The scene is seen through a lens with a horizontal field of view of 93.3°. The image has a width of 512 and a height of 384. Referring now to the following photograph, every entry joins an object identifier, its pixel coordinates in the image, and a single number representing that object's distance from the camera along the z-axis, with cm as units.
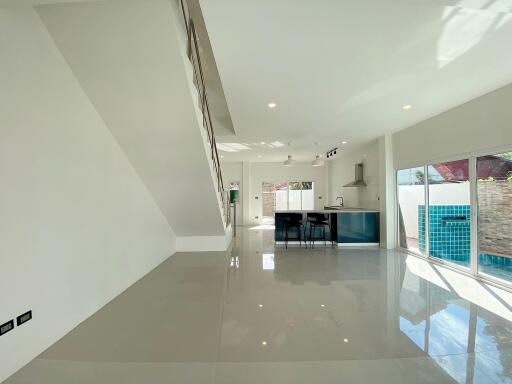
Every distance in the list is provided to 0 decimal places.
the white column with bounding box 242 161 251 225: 1112
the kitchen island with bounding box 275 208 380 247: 661
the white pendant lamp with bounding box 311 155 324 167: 730
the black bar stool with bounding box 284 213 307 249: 682
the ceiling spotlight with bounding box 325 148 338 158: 819
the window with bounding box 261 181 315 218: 1145
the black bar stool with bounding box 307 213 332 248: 658
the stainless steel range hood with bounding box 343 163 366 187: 770
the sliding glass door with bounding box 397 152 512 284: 378
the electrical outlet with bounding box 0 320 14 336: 180
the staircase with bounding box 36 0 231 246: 216
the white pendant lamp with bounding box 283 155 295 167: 717
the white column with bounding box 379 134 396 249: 623
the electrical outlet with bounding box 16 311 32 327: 193
